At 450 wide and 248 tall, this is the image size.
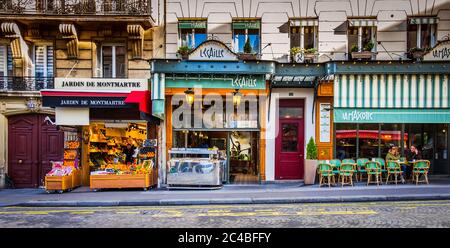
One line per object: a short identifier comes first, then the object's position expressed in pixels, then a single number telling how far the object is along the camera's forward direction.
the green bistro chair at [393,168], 15.63
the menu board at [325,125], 17.28
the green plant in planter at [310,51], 16.72
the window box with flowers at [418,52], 15.86
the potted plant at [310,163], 16.19
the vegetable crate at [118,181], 15.43
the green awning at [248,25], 17.44
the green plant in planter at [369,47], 16.38
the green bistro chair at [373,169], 15.53
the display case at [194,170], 15.30
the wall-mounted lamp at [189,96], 16.58
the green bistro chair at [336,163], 15.97
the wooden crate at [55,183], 15.19
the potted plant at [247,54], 16.14
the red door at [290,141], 17.47
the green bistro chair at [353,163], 15.70
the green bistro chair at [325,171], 15.40
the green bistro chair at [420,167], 15.50
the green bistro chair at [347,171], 15.43
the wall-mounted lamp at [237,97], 17.33
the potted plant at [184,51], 15.95
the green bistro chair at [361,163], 16.33
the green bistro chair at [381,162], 16.50
